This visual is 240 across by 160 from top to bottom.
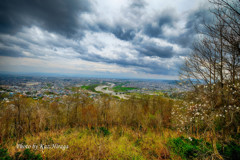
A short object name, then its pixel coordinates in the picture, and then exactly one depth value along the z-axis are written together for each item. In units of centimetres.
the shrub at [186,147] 268
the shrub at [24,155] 226
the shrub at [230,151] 229
